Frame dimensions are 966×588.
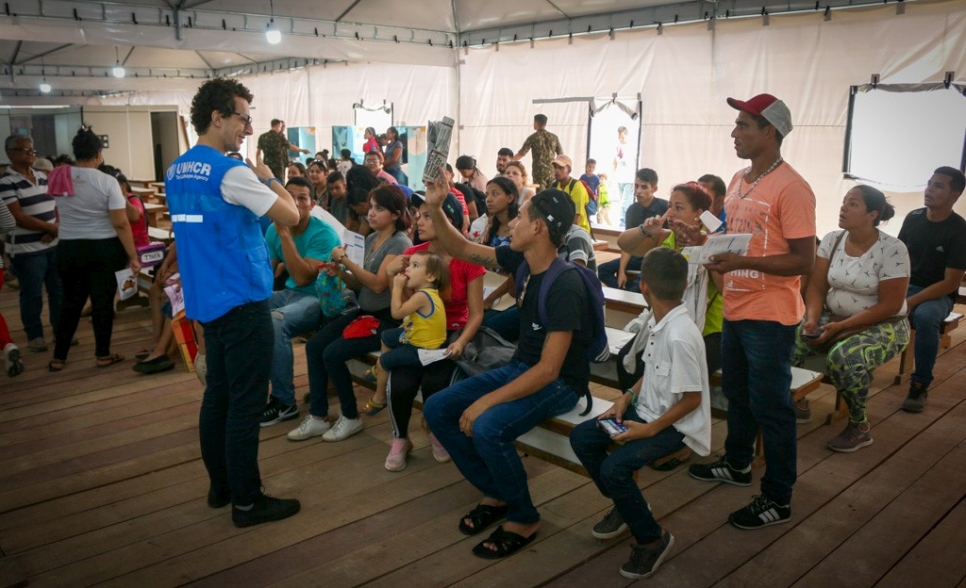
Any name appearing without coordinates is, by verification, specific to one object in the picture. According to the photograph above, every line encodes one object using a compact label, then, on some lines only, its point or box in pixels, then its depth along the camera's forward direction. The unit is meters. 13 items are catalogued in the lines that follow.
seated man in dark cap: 2.60
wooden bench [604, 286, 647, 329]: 4.54
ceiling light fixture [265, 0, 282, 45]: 10.06
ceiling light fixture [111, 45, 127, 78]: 15.06
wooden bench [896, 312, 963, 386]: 4.47
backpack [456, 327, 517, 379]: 3.11
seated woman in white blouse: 3.61
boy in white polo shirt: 2.47
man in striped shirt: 5.04
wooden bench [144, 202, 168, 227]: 10.25
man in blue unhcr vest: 2.59
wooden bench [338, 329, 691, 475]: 2.77
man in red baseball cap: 2.64
